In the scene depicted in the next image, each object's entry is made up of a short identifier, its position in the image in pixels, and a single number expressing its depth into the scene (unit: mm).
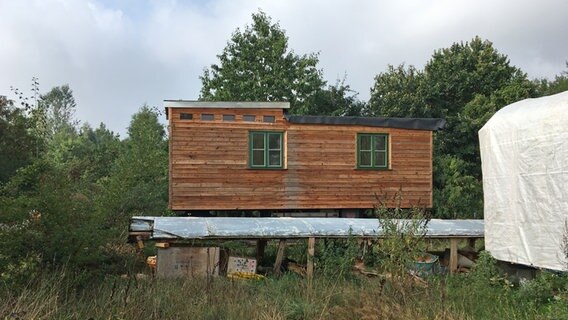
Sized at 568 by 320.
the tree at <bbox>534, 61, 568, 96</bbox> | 31047
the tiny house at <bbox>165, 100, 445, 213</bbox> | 15844
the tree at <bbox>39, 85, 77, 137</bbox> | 70531
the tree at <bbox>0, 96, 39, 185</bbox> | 22344
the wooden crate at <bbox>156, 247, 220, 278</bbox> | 9914
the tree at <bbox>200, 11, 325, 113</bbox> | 30188
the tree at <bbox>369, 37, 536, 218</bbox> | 27469
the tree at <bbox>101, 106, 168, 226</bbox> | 16297
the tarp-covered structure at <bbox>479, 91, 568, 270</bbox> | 8188
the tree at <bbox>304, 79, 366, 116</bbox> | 31125
